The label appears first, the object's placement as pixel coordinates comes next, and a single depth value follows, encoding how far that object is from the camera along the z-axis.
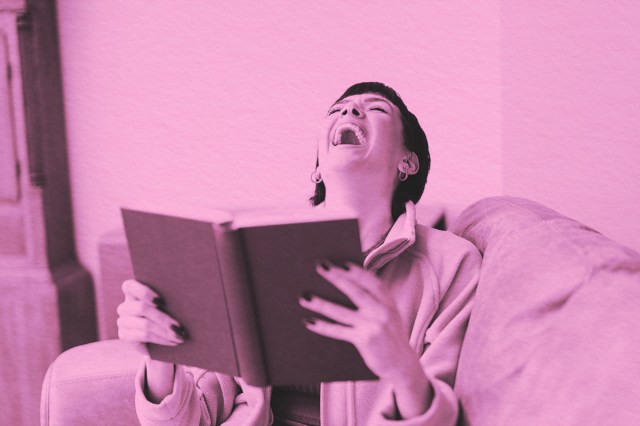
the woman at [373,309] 0.66
